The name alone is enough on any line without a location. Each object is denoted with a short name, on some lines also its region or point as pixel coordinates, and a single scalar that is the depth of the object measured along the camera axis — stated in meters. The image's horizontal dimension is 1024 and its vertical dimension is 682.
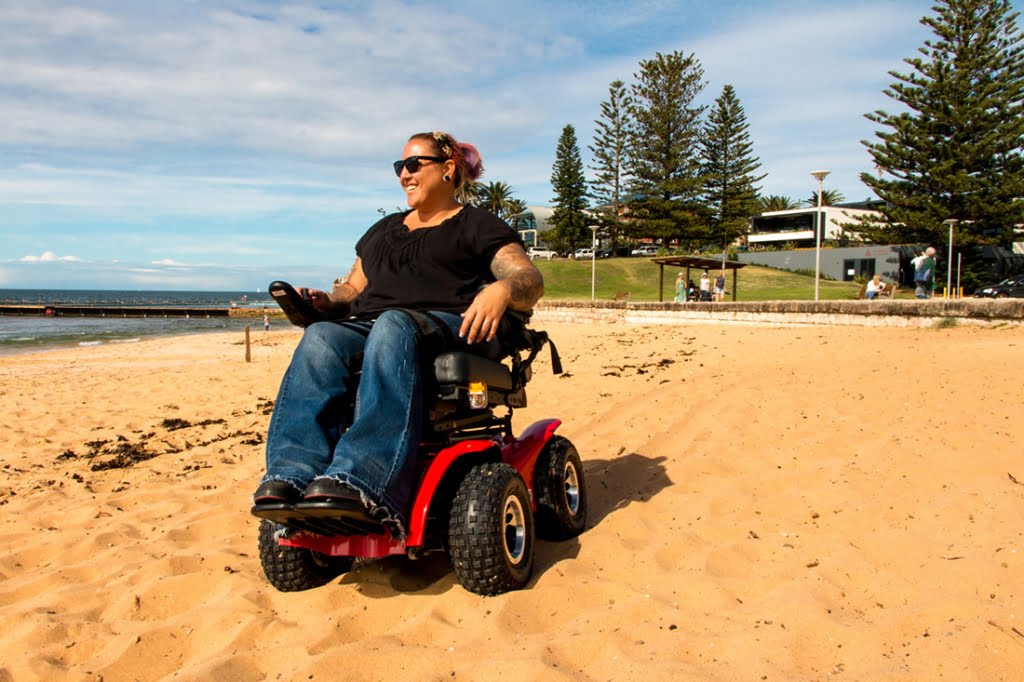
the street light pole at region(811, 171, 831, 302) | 18.98
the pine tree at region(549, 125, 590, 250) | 59.78
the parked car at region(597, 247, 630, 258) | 59.92
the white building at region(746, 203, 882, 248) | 63.49
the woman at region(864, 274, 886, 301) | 22.31
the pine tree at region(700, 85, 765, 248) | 48.03
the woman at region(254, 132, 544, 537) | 2.32
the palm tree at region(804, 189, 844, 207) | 82.51
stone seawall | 10.62
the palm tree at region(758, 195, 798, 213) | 84.75
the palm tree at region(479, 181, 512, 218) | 84.75
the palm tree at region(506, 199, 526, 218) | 86.94
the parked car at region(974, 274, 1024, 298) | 26.66
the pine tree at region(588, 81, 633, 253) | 51.19
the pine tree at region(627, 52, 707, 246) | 47.78
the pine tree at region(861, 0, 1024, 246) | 31.38
